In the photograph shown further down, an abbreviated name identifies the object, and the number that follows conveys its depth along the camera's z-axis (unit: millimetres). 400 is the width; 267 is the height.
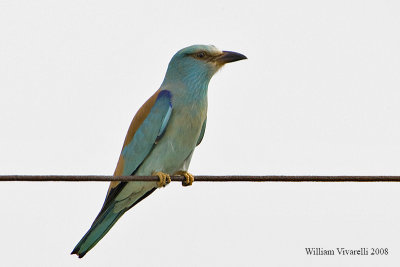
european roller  12289
